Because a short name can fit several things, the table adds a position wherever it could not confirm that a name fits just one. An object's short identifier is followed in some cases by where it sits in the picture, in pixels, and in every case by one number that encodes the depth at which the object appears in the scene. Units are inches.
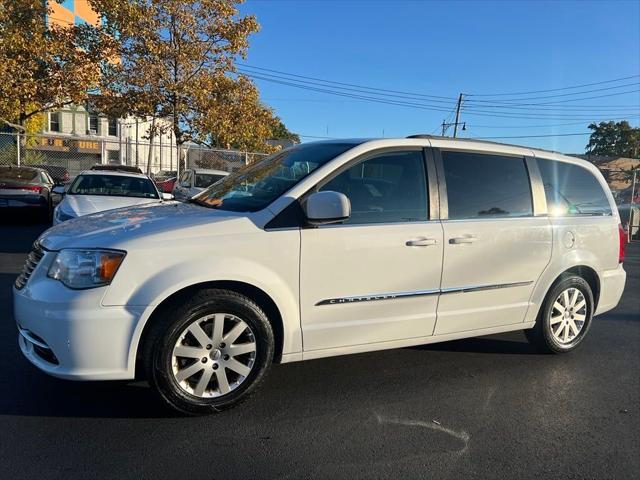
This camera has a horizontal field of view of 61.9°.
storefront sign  1143.1
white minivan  123.0
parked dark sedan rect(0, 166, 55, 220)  476.4
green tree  2240.4
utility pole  1866.6
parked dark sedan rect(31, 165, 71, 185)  705.8
